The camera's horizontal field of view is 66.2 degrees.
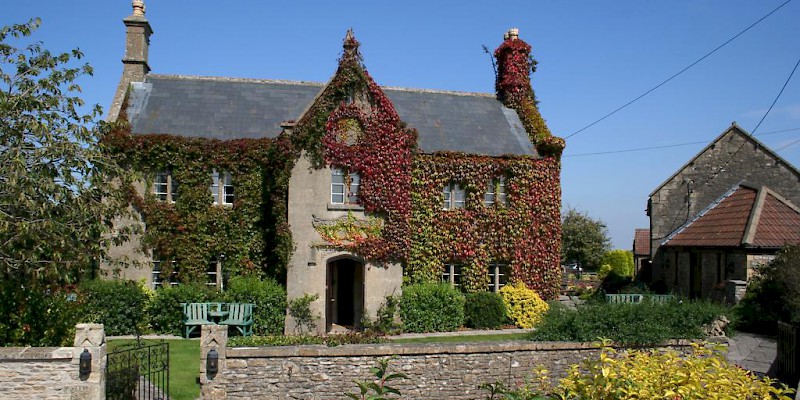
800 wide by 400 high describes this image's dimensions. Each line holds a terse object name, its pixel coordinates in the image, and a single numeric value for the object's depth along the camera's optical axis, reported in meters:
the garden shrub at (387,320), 20.81
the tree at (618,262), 50.47
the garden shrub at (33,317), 11.98
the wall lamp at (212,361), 12.66
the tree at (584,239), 51.50
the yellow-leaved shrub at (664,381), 6.86
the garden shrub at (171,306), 20.36
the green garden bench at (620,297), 24.26
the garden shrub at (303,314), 20.38
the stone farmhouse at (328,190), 21.02
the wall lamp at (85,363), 11.15
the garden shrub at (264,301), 20.25
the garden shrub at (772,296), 18.52
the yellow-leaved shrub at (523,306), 23.09
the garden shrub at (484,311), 22.39
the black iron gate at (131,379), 12.07
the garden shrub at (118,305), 19.78
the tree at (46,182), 12.78
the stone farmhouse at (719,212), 23.02
